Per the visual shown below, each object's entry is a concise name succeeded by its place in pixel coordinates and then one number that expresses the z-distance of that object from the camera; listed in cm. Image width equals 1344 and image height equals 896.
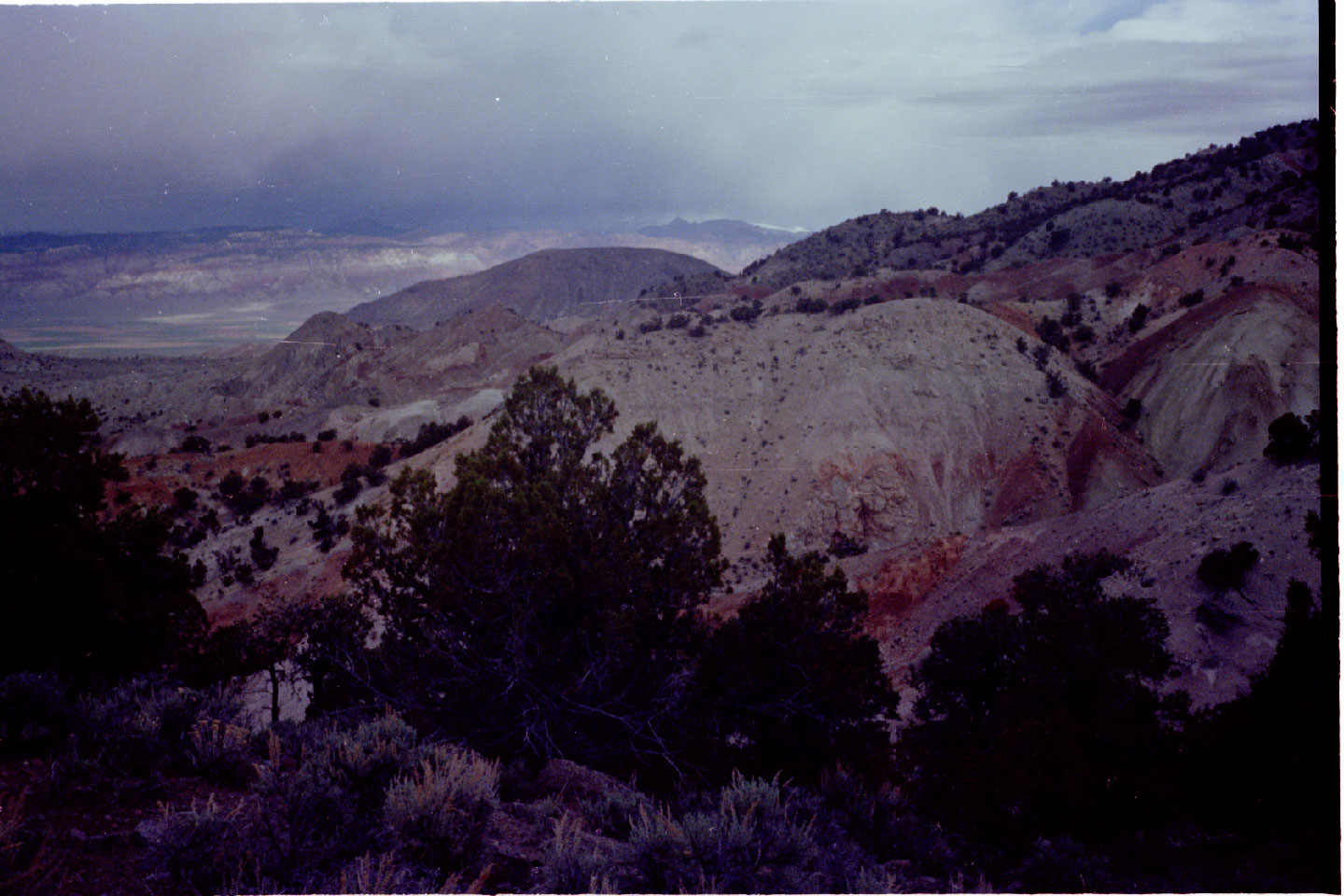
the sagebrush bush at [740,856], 450
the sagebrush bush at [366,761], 491
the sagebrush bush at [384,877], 416
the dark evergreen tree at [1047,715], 658
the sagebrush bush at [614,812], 548
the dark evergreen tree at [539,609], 867
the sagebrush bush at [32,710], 538
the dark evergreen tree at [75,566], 768
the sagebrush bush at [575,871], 431
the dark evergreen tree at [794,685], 823
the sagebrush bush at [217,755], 542
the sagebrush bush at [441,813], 450
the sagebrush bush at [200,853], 400
